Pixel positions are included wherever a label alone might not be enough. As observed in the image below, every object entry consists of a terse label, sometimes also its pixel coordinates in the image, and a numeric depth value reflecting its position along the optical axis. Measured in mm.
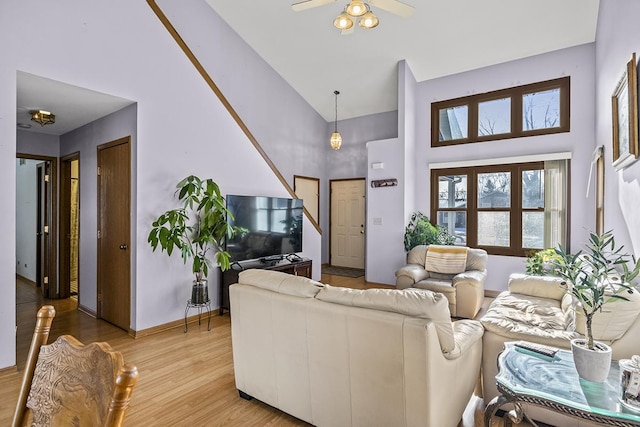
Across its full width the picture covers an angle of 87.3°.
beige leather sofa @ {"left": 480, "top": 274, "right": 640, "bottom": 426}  1916
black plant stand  3716
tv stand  4137
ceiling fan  2908
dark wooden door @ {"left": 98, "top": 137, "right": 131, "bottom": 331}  3561
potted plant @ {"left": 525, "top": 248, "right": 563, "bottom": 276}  4375
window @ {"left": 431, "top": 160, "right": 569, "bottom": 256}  5039
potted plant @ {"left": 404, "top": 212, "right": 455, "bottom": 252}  5543
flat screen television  4191
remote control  1756
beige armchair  4078
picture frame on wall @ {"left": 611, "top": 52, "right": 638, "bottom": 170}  2287
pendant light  6274
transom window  5027
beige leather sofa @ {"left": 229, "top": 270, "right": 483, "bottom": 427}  1580
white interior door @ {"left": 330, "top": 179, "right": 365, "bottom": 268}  7422
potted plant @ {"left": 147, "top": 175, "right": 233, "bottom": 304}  3430
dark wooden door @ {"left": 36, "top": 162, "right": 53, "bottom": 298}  4797
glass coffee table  1314
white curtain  4949
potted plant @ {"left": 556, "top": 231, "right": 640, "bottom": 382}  1470
